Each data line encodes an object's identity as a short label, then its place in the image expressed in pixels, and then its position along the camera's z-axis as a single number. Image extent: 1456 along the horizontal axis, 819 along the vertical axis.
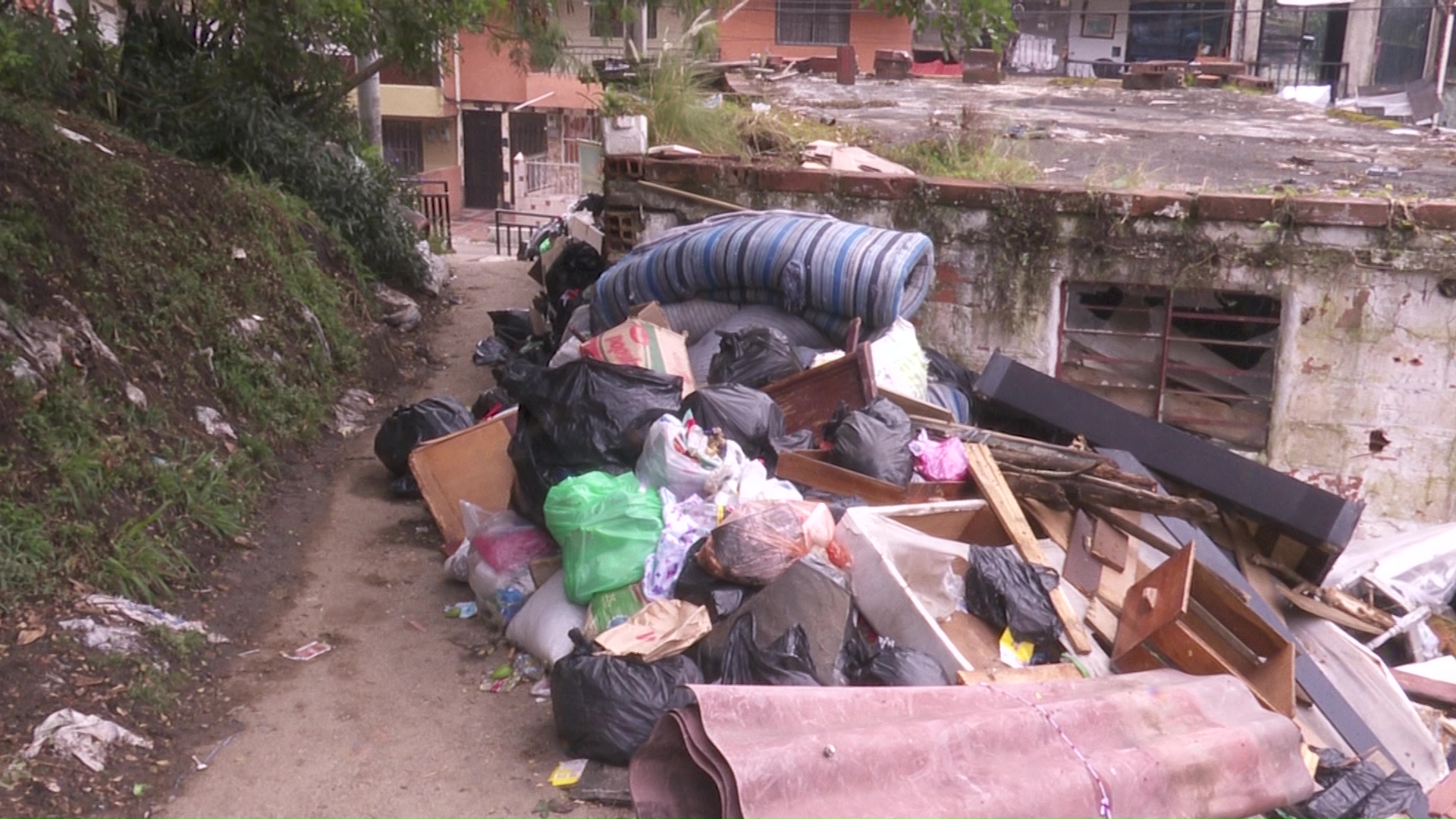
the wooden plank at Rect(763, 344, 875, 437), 5.55
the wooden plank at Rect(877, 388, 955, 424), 5.63
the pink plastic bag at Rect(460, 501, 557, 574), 4.84
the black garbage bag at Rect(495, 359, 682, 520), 4.90
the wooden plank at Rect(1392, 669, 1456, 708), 5.40
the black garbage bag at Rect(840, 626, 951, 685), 3.87
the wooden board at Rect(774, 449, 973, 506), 4.97
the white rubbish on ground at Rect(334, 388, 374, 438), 7.20
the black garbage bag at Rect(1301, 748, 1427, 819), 3.92
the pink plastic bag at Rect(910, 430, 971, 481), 5.16
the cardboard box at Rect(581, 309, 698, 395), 5.69
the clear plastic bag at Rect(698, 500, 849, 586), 4.18
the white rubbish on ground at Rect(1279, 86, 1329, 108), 14.77
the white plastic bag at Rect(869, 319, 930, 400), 5.77
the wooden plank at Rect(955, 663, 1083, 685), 3.82
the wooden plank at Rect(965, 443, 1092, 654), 4.28
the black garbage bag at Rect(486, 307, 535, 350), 9.40
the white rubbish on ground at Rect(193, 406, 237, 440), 6.03
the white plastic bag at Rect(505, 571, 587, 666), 4.37
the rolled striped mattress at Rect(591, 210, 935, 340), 6.02
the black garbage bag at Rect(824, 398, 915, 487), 5.01
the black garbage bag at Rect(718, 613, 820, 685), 3.76
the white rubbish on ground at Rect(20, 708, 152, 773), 3.61
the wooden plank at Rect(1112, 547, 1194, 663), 4.14
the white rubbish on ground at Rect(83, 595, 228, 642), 4.35
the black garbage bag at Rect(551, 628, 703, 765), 3.74
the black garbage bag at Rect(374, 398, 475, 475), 6.18
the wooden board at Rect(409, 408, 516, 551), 5.65
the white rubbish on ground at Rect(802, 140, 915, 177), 7.07
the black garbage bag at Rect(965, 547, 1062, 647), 4.22
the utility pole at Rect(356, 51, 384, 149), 13.80
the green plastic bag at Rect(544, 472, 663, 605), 4.38
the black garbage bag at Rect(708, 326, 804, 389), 5.73
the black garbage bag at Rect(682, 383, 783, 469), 5.05
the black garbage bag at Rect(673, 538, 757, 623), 4.19
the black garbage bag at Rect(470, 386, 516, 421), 6.57
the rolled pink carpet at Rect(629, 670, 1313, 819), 2.96
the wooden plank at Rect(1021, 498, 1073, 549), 4.96
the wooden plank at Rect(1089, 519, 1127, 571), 4.91
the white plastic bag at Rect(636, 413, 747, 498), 4.60
